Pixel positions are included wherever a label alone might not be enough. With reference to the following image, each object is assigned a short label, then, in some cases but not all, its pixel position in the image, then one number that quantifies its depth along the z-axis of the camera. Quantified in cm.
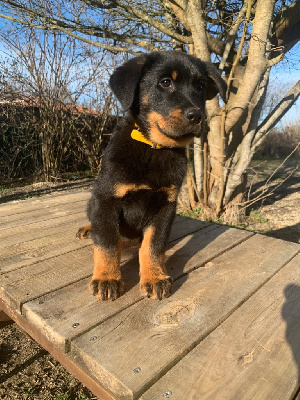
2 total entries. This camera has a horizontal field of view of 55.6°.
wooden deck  30
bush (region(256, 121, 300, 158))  963
